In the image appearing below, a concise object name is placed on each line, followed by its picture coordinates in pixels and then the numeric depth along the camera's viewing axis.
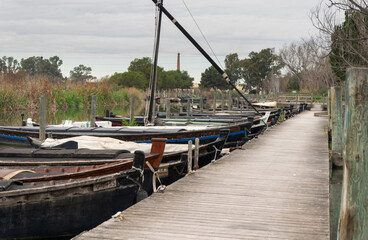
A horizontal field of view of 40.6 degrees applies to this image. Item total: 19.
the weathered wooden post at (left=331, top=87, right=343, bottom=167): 11.27
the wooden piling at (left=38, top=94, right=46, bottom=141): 15.60
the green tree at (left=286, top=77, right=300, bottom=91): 95.75
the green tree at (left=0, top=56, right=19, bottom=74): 119.62
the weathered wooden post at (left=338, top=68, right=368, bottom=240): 4.32
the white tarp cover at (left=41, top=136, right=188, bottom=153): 12.24
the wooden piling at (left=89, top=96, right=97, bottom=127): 18.78
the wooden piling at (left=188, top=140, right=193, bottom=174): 10.94
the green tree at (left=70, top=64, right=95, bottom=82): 139.12
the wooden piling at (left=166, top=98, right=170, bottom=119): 26.67
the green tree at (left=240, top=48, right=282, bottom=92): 112.88
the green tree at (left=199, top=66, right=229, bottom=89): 108.69
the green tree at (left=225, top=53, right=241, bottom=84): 118.25
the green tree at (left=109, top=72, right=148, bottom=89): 87.31
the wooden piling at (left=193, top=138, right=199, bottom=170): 11.75
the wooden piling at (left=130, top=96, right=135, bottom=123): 21.72
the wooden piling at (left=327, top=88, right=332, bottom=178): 16.23
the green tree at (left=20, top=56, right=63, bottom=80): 129.75
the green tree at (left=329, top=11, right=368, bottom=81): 16.84
